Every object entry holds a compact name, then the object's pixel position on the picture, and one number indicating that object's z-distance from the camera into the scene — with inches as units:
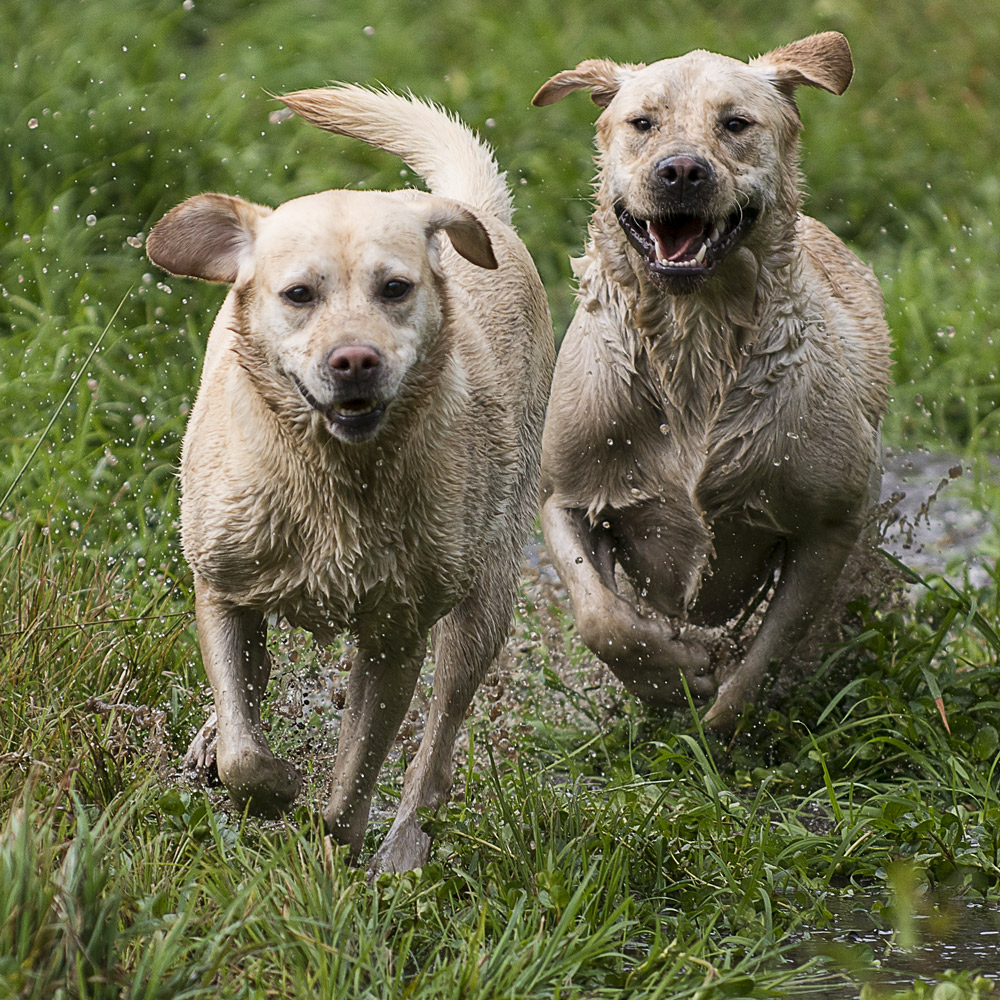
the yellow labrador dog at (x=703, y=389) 353.4
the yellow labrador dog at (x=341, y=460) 284.7
